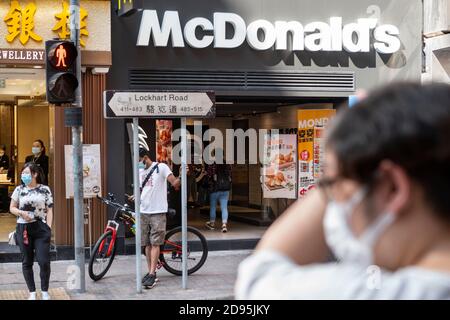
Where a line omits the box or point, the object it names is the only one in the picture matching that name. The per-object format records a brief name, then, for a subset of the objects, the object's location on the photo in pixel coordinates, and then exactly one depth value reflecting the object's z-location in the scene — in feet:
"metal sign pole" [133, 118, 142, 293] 31.09
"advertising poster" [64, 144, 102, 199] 39.37
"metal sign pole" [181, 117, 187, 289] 31.96
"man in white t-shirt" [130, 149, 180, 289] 33.01
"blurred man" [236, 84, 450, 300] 4.43
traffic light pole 31.17
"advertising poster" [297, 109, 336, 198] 46.80
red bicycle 33.91
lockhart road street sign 30.89
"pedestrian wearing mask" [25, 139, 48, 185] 45.27
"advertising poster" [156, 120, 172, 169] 47.09
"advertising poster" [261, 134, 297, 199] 48.73
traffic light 30.17
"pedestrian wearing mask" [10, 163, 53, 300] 28.73
